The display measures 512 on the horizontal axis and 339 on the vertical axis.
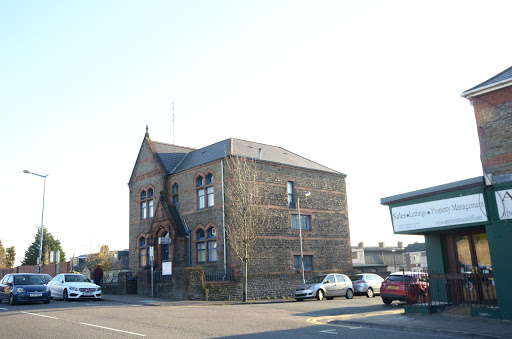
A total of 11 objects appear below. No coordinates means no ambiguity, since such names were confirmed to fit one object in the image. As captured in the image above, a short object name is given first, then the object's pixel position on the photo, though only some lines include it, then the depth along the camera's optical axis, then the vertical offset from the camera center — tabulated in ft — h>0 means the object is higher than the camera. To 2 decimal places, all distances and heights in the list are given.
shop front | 42.32 +2.14
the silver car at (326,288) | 79.30 -4.27
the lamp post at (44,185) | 113.81 +23.46
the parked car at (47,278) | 90.04 -0.25
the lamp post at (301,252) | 94.98 +2.85
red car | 52.54 -3.60
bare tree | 82.74 +11.90
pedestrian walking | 95.81 -0.10
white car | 72.08 -1.94
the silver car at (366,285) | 88.69 -4.45
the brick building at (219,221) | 88.84 +10.84
